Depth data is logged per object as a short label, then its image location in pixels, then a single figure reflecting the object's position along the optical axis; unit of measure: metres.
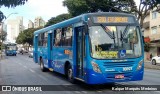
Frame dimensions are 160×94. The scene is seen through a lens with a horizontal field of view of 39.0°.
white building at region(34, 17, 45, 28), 98.88
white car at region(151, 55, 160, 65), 25.15
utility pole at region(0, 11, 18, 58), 8.77
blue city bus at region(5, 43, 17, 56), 48.56
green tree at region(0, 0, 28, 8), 8.17
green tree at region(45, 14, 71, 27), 52.72
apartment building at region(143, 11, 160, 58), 37.12
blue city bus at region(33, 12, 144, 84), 8.33
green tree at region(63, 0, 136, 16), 23.36
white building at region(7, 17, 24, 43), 117.32
